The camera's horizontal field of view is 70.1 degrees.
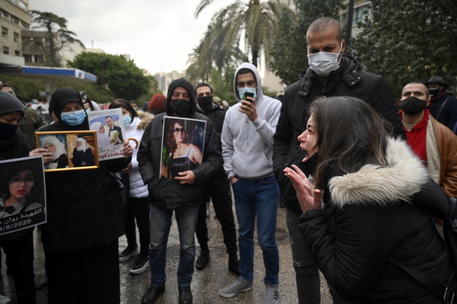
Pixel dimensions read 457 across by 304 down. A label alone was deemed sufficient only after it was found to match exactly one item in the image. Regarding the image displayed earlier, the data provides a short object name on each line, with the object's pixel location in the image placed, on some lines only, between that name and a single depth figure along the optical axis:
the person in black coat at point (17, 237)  2.53
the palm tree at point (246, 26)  13.87
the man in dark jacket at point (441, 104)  5.08
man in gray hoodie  3.00
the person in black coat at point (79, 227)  2.51
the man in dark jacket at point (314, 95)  2.18
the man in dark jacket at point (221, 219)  3.80
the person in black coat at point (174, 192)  3.03
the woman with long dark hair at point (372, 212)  1.32
